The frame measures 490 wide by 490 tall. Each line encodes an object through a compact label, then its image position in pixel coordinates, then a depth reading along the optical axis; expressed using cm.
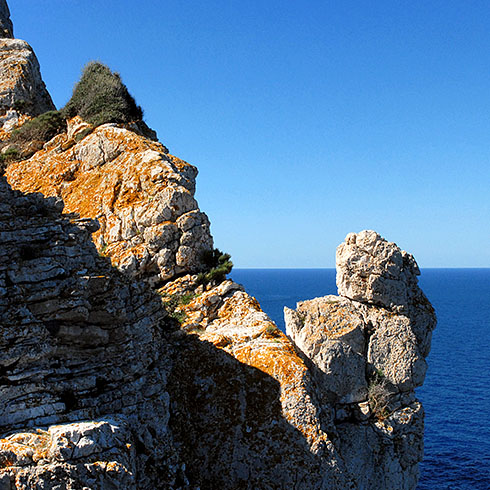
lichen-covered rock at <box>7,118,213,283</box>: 1582
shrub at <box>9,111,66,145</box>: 2141
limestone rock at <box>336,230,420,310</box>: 1891
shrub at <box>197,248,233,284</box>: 1586
